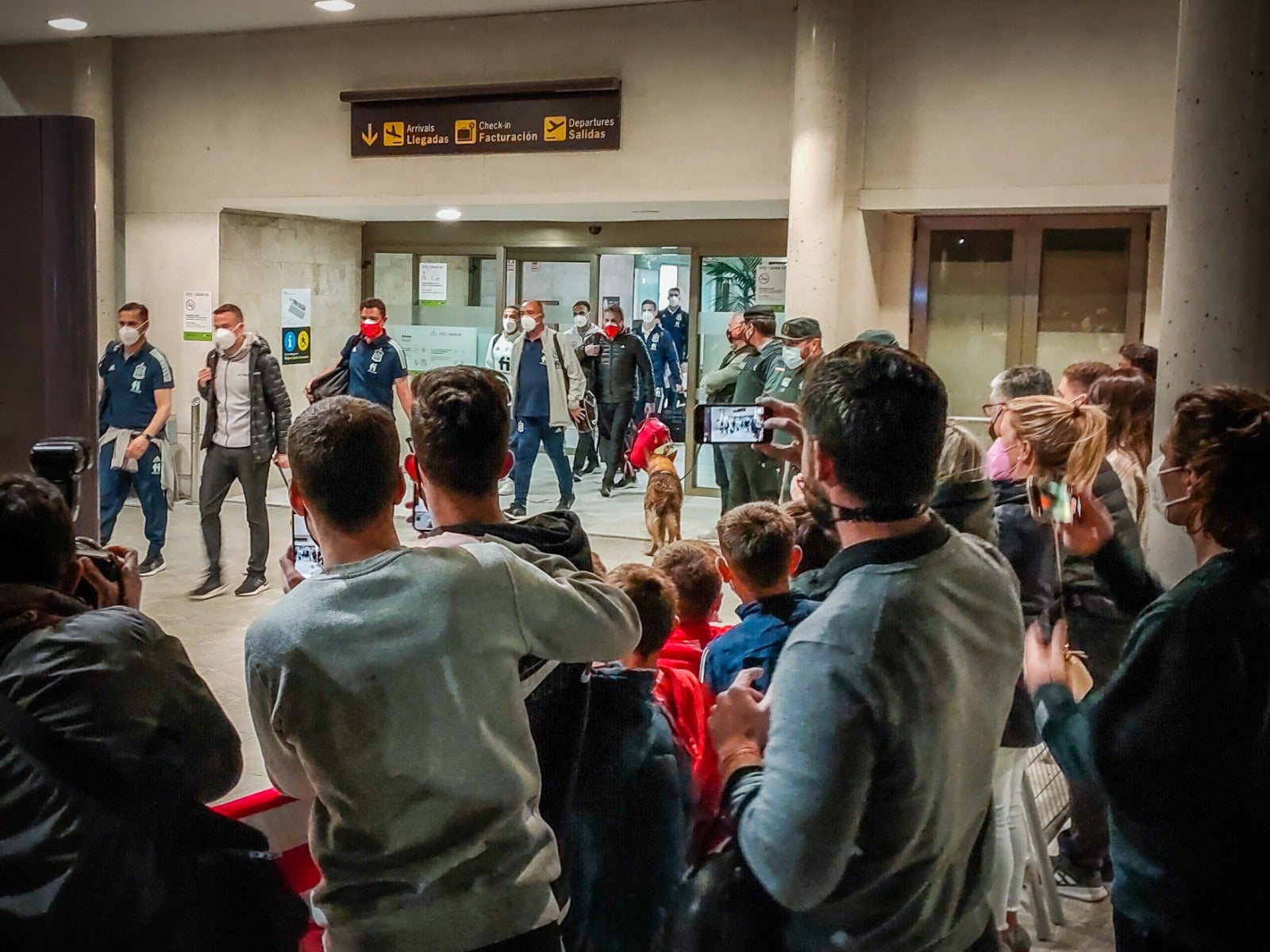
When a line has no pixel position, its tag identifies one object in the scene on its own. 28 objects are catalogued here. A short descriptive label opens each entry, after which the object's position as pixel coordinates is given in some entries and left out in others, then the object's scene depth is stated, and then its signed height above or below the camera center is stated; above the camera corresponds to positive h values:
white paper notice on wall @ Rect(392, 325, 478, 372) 13.77 -0.35
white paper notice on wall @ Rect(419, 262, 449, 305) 13.83 +0.30
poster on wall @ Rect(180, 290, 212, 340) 12.16 -0.10
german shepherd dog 8.94 -1.21
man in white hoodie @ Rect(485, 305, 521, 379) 11.84 -0.27
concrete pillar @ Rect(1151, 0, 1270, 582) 4.06 +0.41
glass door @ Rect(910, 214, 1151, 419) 9.33 +0.26
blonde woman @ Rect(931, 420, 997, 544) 2.79 -0.37
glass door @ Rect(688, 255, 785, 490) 12.31 +0.23
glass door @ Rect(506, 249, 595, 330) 13.71 +0.38
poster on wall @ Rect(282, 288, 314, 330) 12.87 -0.01
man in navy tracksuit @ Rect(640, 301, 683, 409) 13.91 -0.40
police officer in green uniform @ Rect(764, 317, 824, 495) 8.12 -0.20
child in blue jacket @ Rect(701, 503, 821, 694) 2.97 -0.63
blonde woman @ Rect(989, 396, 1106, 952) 3.54 -0.53
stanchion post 12.21 -1.15
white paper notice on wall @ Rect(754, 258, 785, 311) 12.23 +0.35
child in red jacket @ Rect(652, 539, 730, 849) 2.57 -0.82
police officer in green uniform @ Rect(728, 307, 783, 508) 8.54 -0.89
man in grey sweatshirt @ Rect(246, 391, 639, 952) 2.03 -0.62
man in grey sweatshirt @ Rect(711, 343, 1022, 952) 1.84 -0.53
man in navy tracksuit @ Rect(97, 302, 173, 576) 8.76 -0.75
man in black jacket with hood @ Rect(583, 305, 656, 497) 12.79 -0.53
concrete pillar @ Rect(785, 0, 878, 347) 9.34 +1.16
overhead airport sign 10.36 +1.54
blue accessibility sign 12.88 -0.37
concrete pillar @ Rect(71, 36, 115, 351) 12.10 +1.79
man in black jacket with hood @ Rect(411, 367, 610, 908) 2.39 -0.36
